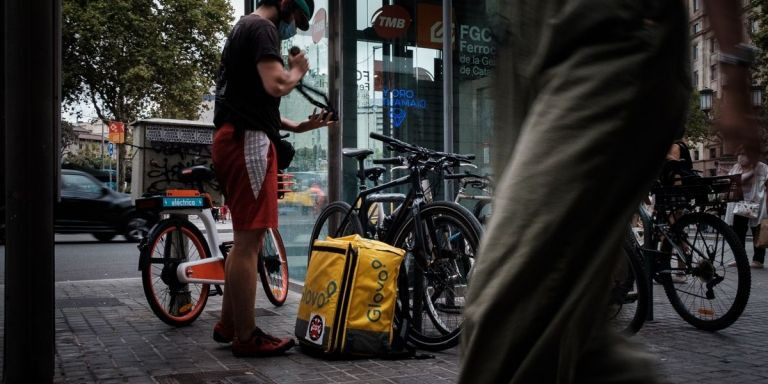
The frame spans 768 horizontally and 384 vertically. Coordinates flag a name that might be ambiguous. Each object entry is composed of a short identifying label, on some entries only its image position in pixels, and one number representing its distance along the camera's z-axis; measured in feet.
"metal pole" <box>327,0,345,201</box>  23.22
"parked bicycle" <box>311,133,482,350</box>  14.55
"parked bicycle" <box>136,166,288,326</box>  17.57
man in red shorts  13.71
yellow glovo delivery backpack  13.64
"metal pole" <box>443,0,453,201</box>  24.18
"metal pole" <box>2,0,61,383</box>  10.85
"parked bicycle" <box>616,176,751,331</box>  16.84
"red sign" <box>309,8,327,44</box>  24.54
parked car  58.44
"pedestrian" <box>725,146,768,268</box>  37.22
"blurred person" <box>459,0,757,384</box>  4.00
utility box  25.62
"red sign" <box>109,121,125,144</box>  105.60
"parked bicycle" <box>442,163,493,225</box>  22.28
